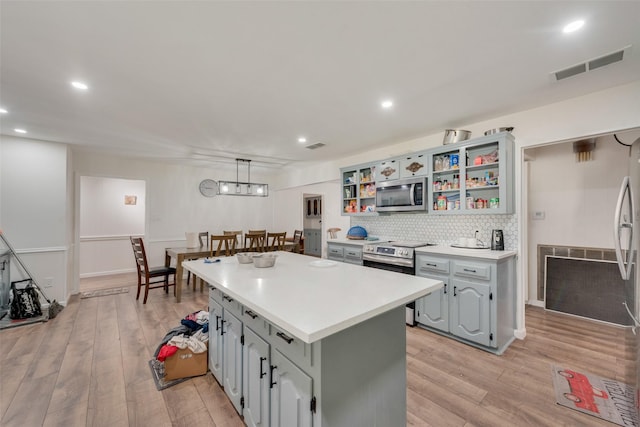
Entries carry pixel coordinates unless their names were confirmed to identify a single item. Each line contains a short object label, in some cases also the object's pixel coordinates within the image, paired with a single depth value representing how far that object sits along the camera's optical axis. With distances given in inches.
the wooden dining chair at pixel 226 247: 170.7
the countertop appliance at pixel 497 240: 111.6
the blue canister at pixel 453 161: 121.7
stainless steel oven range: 120.3
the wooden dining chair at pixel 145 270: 154.4
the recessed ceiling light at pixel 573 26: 58.9
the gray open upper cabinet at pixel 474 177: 105.8
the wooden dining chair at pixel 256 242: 185.9
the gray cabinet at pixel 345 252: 146.1
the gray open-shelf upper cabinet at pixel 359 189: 162.2
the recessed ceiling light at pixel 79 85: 85.0
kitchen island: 41.7
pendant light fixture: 176.9
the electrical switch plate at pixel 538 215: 143.8
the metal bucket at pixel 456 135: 120.0
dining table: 157.9
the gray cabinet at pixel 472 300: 96.6
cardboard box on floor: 81.6
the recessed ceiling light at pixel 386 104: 100.2
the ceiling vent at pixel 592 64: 70.4
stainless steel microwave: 131.4
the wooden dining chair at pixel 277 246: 199.6
